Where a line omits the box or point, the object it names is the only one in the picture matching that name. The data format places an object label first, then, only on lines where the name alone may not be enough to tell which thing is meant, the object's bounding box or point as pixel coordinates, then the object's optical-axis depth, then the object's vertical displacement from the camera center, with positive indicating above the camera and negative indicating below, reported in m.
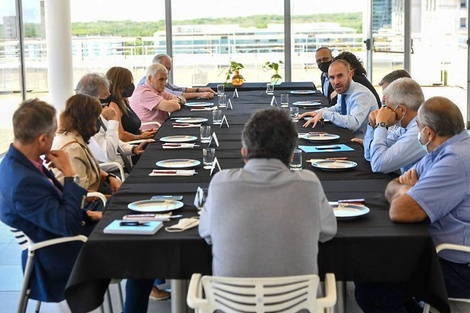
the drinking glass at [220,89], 8.27 -0.44
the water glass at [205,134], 5.25 -0.58
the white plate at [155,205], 3.35 -0.68
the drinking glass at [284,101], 7.23 -0.51
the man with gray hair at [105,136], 5.38 -0.60
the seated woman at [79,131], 4.38 -0.46
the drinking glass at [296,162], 3.98 -0.59
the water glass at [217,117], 6.38 -0.57
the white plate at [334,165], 4.21 -0.65
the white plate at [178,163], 4.42 -0.66
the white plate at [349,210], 3.16 -0.68
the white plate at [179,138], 5.45 -0.63
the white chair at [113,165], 5.18 -0.77
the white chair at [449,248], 3.16 -0.82
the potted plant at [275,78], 10.27 -0.42
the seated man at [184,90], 8.78 -0.49
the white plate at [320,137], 5.29 -0.62
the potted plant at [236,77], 10.03 -0.39
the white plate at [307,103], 7.67 -0.57
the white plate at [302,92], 9.07 -0.54
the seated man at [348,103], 5.96 -0.46
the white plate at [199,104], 7.92 -0.57
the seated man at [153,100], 7.56 -0.49
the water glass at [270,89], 9.24 -0.51
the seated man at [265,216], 2.66 -0.58
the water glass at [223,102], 7.76 -0.54
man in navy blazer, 3.37 -0.65
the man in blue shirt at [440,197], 3.19 -0.63
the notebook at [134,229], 3.01 -0.69
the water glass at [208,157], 4.33 -0.61
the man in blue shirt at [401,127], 4.16 -0.48
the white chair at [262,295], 2.54 -0.81
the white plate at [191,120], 6.61 -0.61
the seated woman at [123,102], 6.41 -0.44
